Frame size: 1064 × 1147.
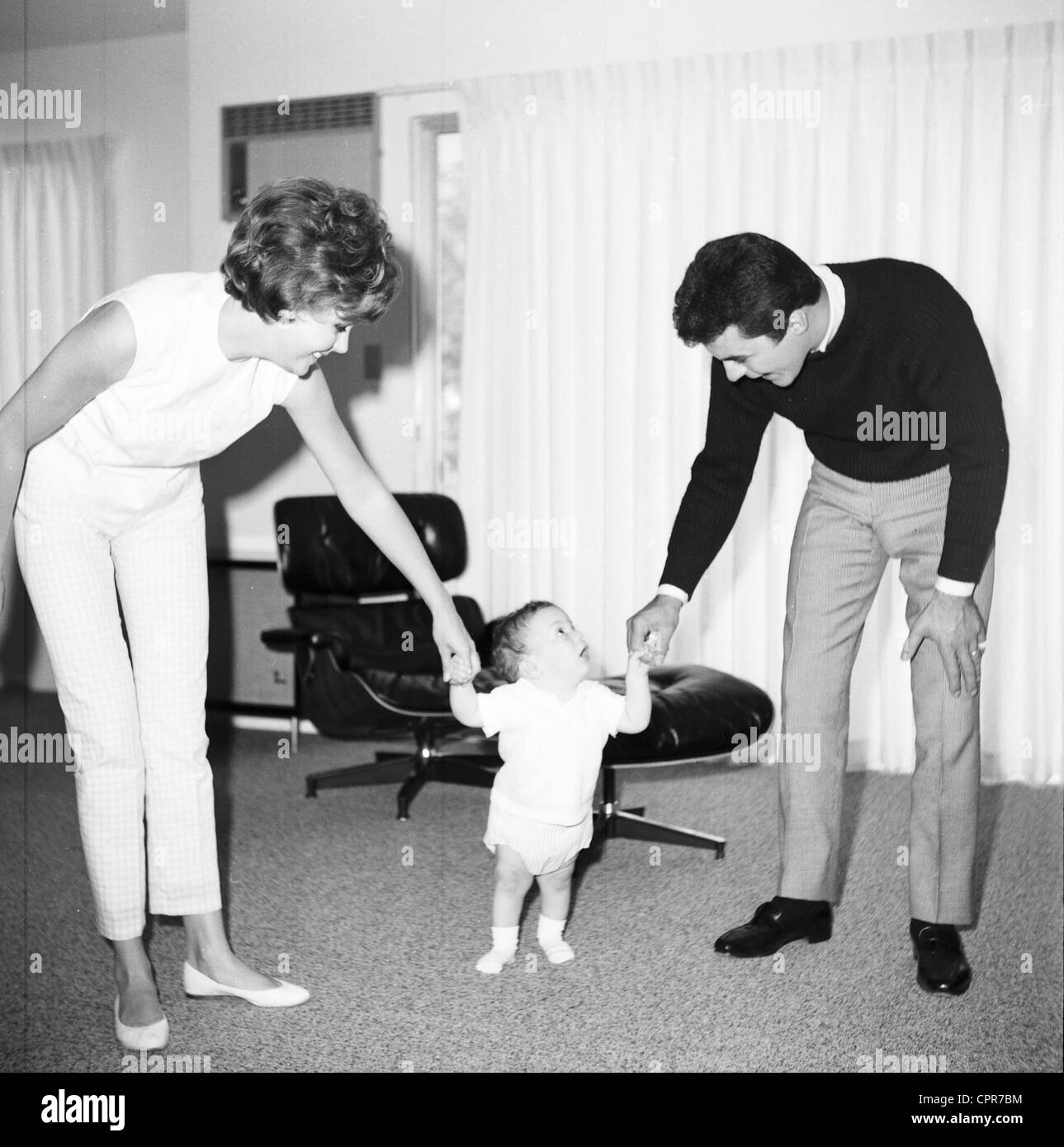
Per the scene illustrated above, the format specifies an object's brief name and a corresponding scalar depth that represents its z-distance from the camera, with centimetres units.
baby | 203
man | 189
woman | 160
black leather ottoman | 268
